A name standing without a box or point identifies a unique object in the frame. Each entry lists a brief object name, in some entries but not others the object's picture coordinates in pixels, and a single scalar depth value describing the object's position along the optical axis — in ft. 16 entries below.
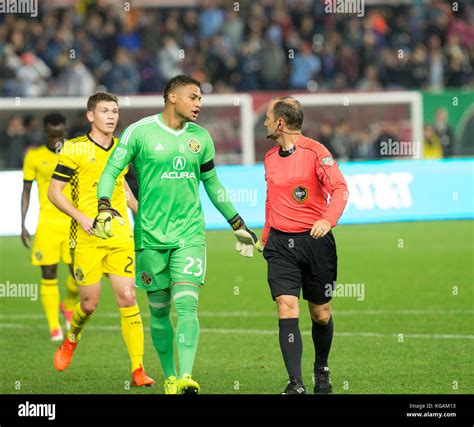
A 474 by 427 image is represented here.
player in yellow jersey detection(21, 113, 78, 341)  42.16
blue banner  70.90
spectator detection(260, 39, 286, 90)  93.61
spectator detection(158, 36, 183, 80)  91.81
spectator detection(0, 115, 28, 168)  79.51
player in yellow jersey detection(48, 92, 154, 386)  33.50
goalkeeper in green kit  29.55
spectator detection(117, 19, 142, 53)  93.40
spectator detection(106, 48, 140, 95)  88.48
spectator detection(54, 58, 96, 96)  87.04
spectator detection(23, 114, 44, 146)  79.87
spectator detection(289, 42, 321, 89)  94.12
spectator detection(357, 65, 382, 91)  96.53
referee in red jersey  29.78
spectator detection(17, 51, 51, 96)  86.33
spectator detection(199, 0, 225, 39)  97.56
